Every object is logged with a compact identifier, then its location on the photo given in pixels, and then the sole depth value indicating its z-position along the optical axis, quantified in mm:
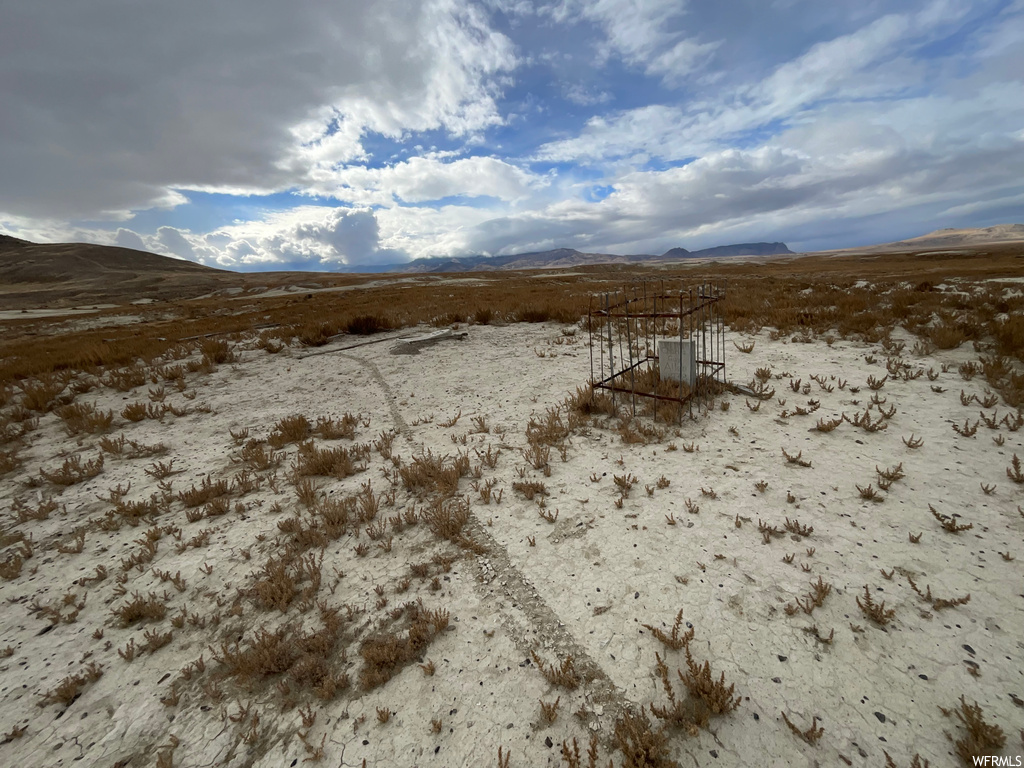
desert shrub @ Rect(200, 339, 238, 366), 13445
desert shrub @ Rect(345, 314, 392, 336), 17781
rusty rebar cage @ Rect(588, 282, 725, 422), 7699
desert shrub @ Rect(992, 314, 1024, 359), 8588
